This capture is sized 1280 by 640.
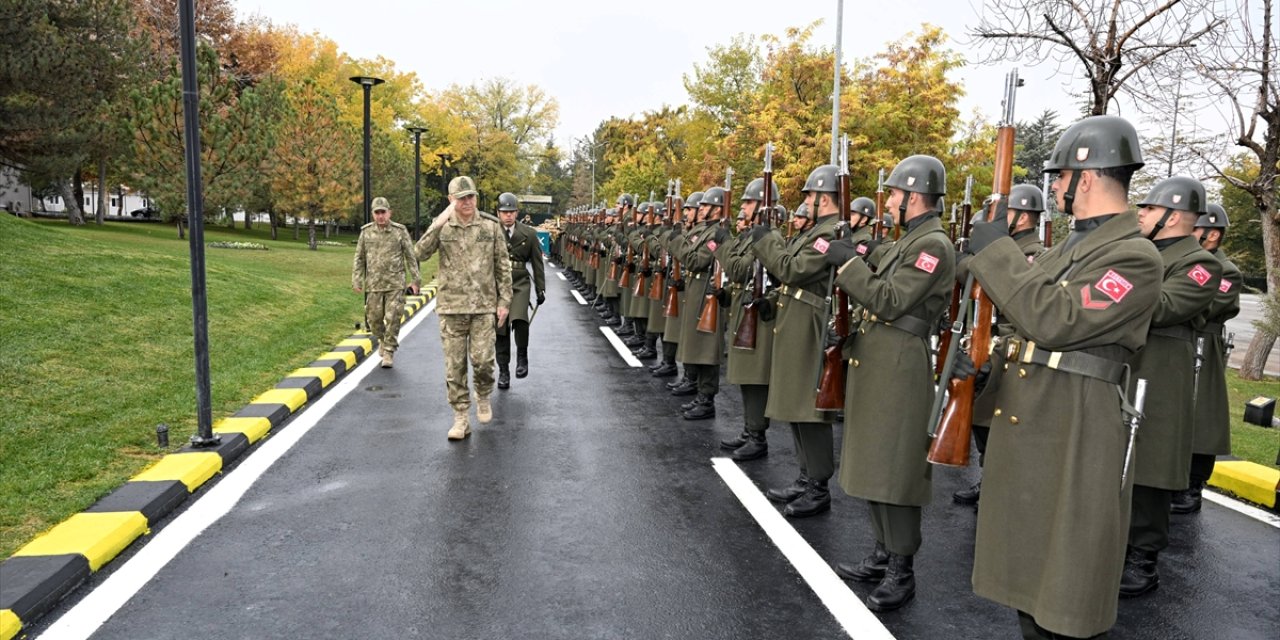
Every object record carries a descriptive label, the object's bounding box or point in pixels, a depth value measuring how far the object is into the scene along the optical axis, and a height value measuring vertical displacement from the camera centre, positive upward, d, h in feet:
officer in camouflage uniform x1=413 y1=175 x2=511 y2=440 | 22.89 -1.61
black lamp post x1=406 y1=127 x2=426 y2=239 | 88.46 +5.95
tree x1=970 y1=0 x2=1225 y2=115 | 34.68 +8.49
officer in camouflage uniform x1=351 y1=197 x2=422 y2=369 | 33.37 -2.00
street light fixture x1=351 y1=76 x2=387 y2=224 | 53.01 +8.52
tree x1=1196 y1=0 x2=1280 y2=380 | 34.58 +5.72
